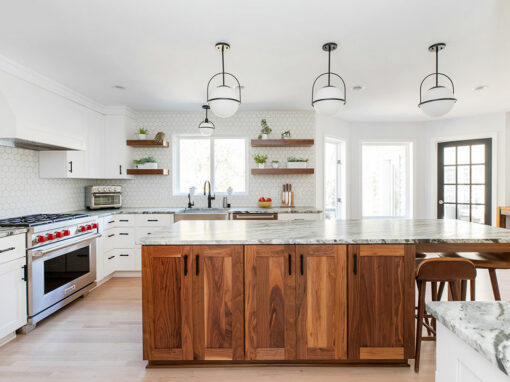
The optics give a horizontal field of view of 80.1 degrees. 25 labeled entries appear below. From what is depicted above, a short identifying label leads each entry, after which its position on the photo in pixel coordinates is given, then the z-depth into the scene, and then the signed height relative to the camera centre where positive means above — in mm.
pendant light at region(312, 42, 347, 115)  2244 +649
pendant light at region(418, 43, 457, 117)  2303 +660
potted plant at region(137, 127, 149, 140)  4816 +857
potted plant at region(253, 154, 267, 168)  4945 +447
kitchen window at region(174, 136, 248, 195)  5184 +419
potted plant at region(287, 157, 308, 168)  4910 +394
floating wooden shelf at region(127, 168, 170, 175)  4798 +263
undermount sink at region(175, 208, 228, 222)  4336 -396
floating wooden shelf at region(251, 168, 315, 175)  4859 +265
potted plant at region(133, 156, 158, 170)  4879 +381
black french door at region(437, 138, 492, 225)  5340 +128
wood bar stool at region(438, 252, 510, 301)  2263 -560
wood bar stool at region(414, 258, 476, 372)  1963 -556
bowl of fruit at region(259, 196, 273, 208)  4809 -234
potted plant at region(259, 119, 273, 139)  4895 +927
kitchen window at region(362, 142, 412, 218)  6090 +165
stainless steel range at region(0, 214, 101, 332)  2744 -732
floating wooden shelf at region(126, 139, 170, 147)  4781 +706
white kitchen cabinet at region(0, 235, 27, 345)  2447 -826
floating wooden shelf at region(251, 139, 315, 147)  4828 +724
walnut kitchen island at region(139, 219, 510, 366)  2051 -766
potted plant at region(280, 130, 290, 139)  4880 +855
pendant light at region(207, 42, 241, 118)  2334 +673
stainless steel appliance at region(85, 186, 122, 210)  4391 -137
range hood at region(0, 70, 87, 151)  2883 +754
